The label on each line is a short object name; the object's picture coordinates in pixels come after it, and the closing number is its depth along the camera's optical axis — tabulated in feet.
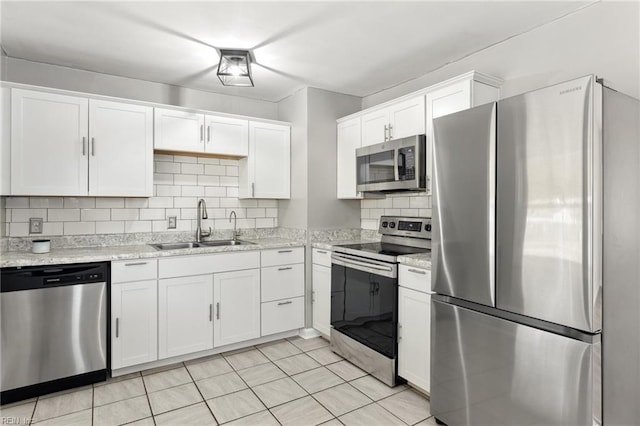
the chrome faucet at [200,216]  11.83
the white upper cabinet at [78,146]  8.77
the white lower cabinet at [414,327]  7.85
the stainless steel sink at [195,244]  11.12
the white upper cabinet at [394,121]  9.30
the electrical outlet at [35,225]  9.61
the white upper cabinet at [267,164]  11.98
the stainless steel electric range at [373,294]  8.66
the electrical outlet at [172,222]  11.57
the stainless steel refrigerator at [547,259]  4.99
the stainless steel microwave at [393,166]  9.11
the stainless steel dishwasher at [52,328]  7.85
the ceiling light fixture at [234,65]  9.12
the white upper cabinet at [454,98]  8.05
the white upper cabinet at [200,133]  10.50
